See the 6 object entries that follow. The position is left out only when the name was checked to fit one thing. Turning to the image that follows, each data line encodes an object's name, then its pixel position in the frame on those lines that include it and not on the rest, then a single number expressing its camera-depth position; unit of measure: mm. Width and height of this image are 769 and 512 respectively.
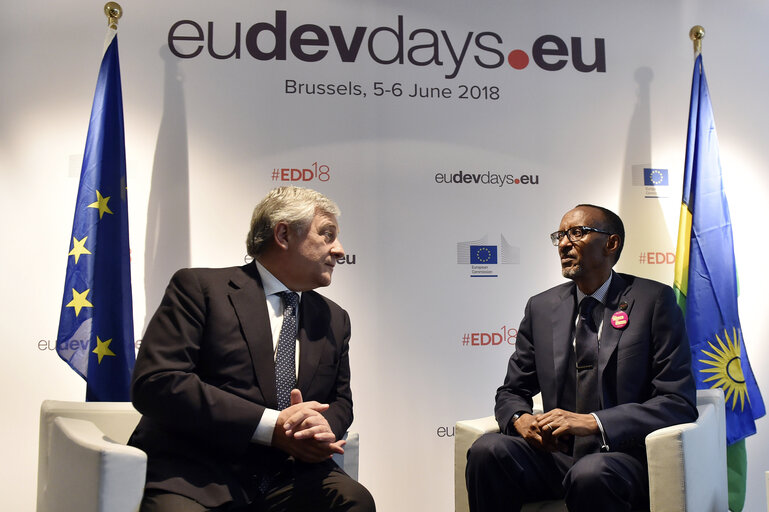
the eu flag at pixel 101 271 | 3420
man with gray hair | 2094
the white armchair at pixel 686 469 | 2377
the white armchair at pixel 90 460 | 2012
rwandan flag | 3729
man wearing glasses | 2506
